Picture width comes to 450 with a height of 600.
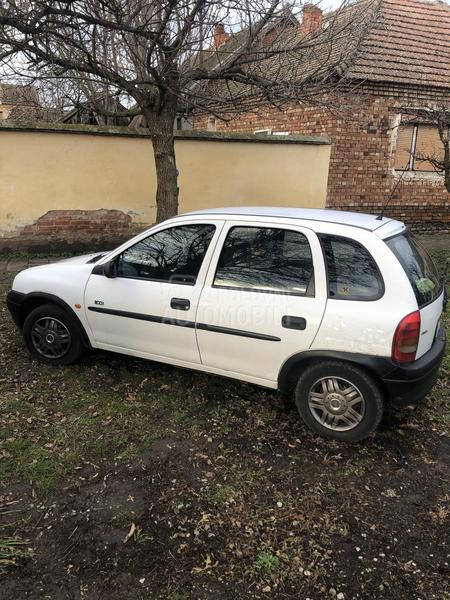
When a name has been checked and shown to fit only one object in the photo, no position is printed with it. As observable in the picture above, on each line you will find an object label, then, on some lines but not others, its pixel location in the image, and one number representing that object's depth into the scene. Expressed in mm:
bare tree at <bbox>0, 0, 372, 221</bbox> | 4832
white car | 3115
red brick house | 10594
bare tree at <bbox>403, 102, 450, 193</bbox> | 7965
